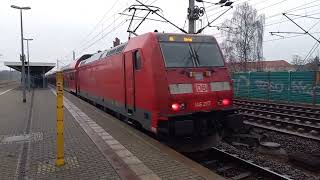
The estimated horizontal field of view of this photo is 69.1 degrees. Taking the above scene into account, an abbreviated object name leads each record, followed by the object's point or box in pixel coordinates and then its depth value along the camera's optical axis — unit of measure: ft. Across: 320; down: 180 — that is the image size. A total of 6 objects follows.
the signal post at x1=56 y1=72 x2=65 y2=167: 14.21
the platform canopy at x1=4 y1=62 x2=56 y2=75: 98.01
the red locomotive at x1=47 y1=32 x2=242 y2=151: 17.35
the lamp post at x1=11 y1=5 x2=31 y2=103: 55.52
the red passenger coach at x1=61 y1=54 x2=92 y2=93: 57.94
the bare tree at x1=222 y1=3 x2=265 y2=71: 108.17
